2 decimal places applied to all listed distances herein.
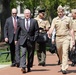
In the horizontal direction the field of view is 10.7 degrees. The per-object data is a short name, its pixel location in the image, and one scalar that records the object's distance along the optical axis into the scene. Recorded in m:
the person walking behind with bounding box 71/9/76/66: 13.98
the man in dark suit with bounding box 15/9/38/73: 12.35
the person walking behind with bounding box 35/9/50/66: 14.25
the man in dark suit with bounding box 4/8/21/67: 14.21
